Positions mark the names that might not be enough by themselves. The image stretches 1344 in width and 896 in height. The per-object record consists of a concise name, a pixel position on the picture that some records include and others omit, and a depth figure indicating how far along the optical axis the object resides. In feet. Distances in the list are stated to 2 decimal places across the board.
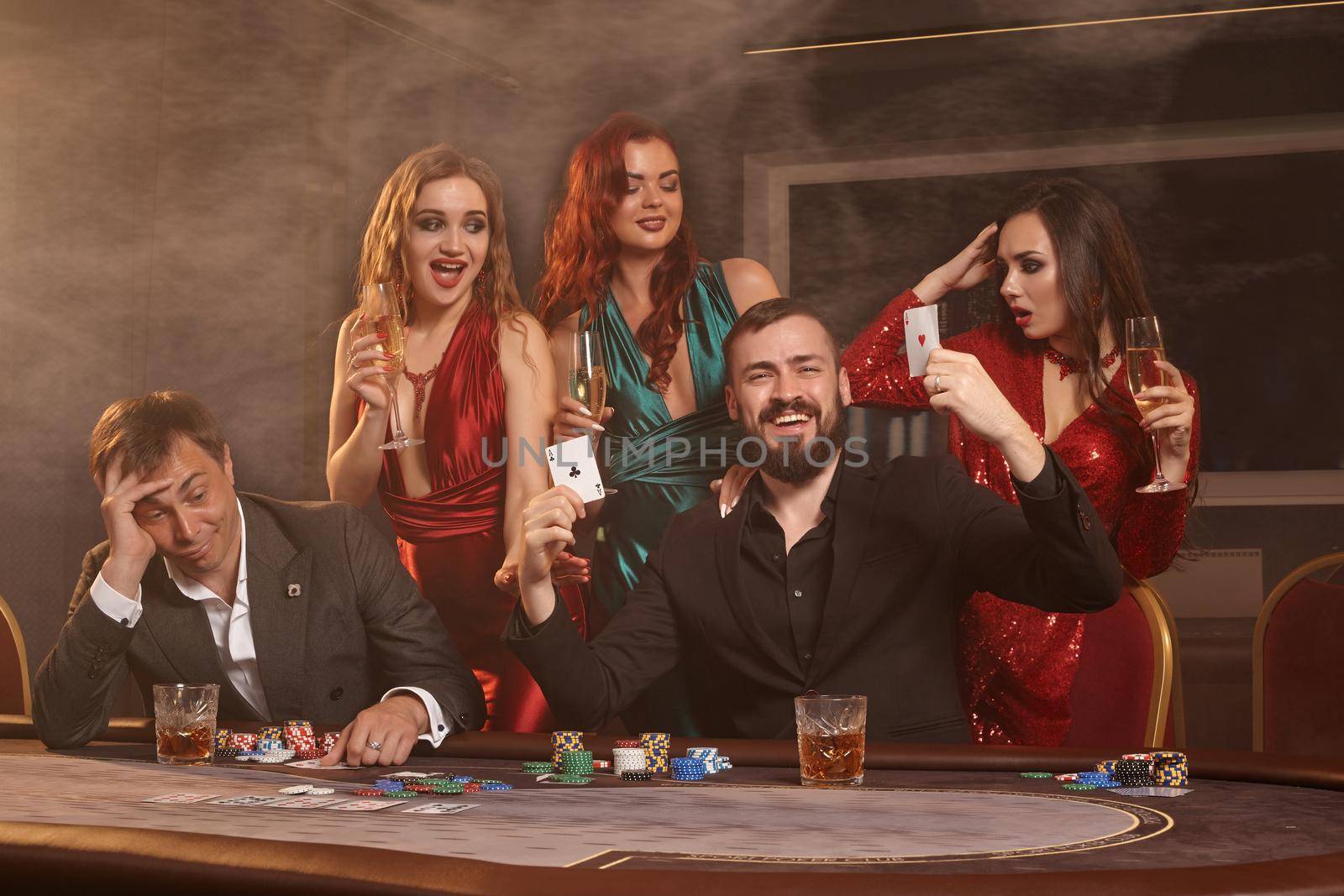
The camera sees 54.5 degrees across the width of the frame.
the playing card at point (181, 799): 4.40
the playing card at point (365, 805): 4.13
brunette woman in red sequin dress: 7.54
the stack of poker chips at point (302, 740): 5.81
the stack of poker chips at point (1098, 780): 4.63
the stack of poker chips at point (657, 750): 5.12
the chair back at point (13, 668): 8.70
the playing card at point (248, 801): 4.30
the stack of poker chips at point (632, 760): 5.07
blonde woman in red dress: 9.01
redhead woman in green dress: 8.54
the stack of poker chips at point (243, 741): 5.83
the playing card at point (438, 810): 4.06
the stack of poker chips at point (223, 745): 5.91
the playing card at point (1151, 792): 4.51
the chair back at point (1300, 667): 7.11
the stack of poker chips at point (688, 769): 5.04
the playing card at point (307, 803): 4.20
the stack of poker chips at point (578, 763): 5.17
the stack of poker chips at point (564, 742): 5.42
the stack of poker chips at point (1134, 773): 4.63
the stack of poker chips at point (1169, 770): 4.66
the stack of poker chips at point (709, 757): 5.18
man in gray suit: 7.55
